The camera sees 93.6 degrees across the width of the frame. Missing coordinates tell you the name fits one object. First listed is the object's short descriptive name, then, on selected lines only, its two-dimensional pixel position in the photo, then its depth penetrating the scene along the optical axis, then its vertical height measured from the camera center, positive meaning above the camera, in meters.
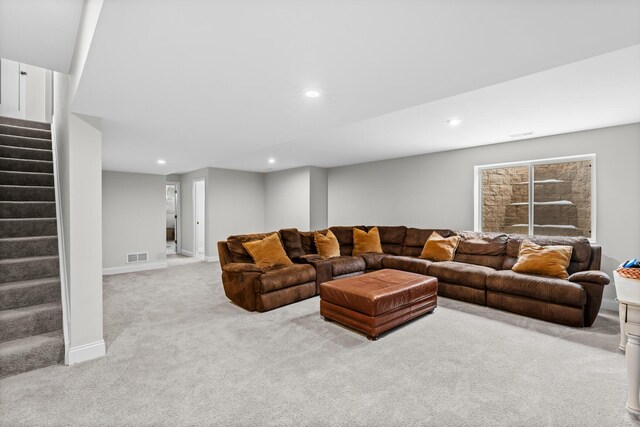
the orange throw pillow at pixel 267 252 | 4.26 -0.64
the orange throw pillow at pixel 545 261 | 3.64 -0.68
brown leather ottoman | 2.98 -1.00
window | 4.21 +0.14
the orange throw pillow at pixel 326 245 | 5.23 -0.68
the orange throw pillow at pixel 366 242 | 5.68 -0.67
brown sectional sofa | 3.29 -0.91
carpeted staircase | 2.49 -0.50
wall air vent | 6.34 -1.04
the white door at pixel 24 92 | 4.80 +1.92
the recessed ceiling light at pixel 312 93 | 2.19 +0.85
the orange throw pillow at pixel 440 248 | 4.79 -0.67
